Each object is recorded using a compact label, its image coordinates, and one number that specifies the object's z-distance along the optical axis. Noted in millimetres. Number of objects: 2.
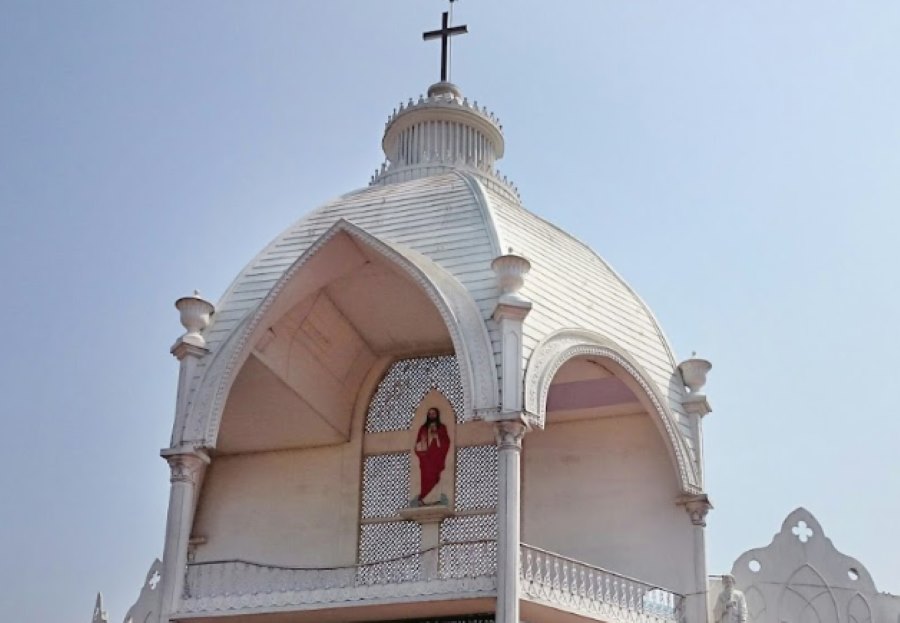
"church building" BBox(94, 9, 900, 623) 15758
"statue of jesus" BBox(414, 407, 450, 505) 18156
